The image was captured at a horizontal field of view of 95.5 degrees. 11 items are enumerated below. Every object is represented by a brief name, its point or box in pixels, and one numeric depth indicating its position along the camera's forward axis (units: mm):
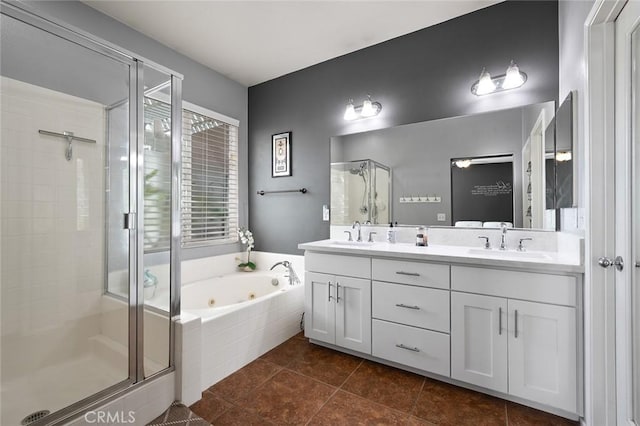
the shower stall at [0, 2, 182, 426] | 1598
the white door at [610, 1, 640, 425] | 1167
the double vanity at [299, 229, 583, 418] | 1491
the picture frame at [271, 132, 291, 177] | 3215
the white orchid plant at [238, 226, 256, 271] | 3281
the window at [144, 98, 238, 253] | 2848
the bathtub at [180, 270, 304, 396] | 1751
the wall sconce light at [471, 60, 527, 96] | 2021
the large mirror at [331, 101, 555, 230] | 1977
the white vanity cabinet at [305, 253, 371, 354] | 2082
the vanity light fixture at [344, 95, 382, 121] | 2645
